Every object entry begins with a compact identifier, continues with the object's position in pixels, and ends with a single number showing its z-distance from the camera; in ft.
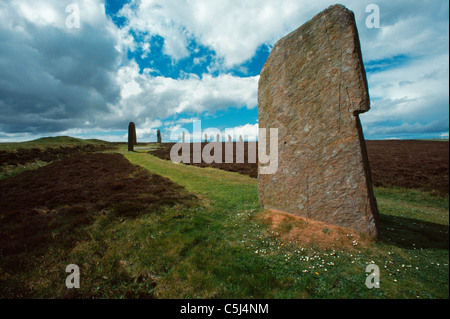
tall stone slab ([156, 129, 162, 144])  215.33
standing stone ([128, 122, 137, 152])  138.62
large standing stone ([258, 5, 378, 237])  16.58
